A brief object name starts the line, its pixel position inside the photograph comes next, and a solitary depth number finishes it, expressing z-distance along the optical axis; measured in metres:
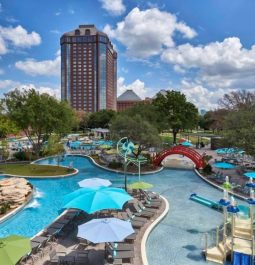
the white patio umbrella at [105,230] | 10.91
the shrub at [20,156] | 40.31
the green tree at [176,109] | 49.38
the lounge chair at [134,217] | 16.16
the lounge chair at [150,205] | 18.60
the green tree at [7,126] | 39.50
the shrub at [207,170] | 30.16
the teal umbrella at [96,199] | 14.26
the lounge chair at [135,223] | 15.51
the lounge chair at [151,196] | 20.22
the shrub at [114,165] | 34.19
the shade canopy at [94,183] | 19.40
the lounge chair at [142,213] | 17.19
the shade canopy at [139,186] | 20.47
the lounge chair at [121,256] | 11.73
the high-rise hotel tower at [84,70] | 162.50
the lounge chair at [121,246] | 12.36
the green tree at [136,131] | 31.69
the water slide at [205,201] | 19.58
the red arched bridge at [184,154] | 33.00
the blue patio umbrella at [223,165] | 28.05
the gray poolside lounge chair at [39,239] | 13.17
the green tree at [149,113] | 40.43
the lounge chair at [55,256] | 11.66
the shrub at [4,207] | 18.31
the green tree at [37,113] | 38.88
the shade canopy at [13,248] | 8.71
